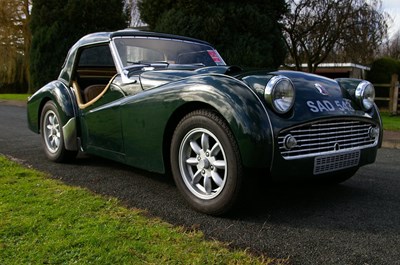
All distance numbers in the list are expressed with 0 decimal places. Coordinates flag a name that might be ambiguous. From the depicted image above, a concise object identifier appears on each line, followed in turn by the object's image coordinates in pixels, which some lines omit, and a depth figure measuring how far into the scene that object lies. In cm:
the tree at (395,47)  3791
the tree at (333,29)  1519
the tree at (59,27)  1781
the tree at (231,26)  1093
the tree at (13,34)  2525
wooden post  1395
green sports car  279
